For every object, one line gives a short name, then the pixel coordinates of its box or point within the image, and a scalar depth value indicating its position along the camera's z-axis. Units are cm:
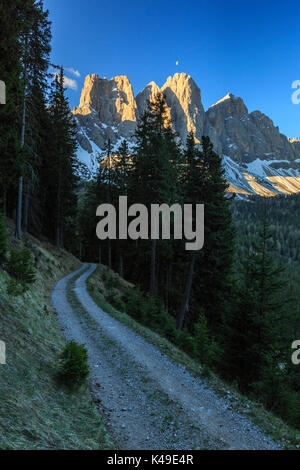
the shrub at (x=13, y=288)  845
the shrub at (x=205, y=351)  1251
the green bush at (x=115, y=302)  1656
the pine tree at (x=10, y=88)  1180
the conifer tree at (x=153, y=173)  2161
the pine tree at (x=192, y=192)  2028
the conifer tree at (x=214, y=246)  2022
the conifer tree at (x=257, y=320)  1145
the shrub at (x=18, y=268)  1088
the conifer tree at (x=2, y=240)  987
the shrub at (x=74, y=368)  593
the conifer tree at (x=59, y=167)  3091
